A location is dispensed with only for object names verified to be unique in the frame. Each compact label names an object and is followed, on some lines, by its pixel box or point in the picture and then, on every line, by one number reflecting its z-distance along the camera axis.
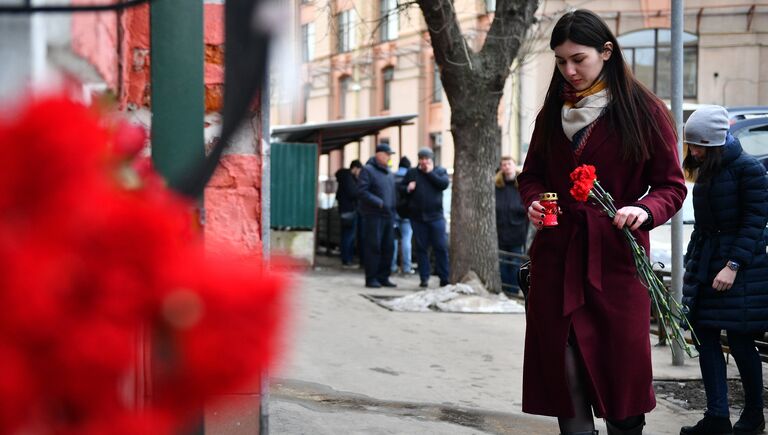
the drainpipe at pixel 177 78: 2.83
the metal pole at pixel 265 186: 3.67
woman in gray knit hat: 5.61
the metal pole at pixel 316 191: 17.27
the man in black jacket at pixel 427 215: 14.08
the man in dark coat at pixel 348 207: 18.42
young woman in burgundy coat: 3.82
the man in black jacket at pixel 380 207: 14.36
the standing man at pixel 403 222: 15.08
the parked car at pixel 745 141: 11.09
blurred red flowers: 0.78
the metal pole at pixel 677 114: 7.65
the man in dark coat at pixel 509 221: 13.44
